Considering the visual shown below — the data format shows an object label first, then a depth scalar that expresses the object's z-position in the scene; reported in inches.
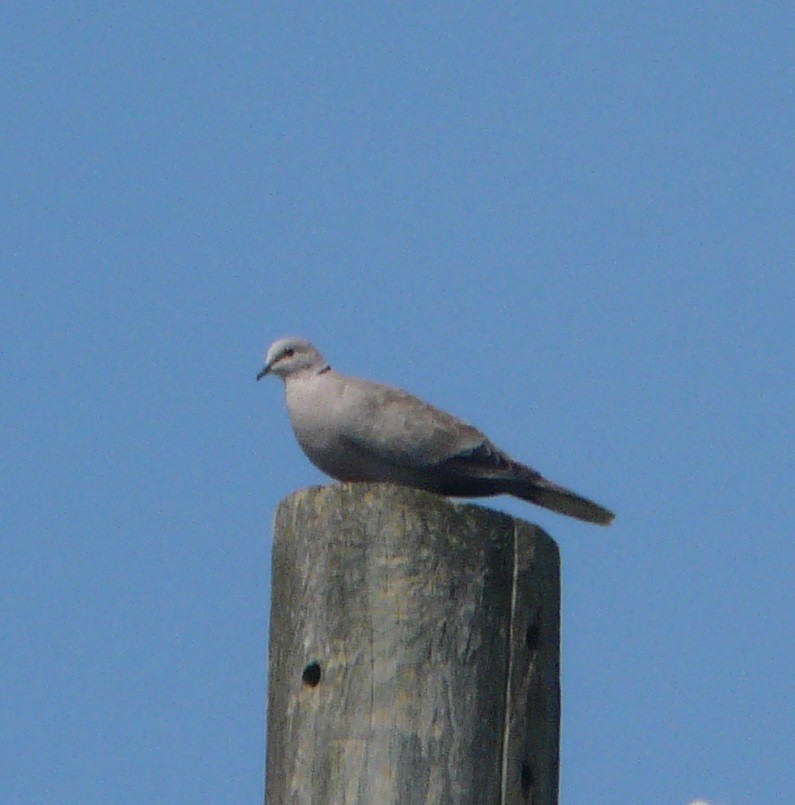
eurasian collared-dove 534.0
